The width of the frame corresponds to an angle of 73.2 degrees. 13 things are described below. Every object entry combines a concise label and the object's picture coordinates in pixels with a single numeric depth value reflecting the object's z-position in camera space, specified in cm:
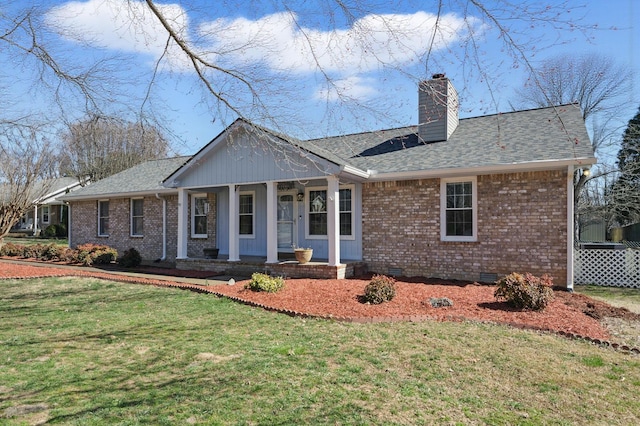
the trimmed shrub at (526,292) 779
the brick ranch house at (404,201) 1073
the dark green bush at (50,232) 3400
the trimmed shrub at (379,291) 847
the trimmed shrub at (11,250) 2035
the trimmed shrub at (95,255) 1656
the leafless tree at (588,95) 2314
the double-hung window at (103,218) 1977
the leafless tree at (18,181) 1553
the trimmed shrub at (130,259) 1564
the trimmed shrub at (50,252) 1856
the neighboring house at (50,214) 3647
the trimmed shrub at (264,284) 981
